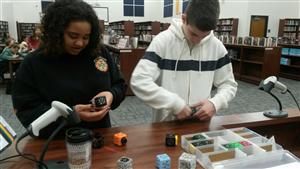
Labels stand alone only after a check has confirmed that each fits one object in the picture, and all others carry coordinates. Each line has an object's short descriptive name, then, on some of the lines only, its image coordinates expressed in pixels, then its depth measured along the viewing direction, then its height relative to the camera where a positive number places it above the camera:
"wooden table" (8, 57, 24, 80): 5.55 -0.60
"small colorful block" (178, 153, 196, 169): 0.98 -0.45
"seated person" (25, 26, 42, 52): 5.83 -0.21
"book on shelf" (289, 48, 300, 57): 7.48 -0.45
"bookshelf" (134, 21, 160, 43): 11.77 +0.24
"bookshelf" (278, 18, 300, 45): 10.04 +0.25
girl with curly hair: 1.19 -0.17
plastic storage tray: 1.01 -0.44
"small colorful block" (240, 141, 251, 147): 1.12 -0.44
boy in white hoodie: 1.41 -0.22
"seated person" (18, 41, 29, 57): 5.91 -0.37
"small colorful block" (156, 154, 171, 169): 0.99 -0.45
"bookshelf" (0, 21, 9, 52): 11.67 +0.15
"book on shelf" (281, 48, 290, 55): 7.76 -0.44
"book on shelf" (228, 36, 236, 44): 7.83 -0.16
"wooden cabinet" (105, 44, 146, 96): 5.29 -0.49
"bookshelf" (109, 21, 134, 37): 11.42 +0.20
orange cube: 1.20 -0.45
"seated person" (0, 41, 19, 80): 5.85 -0.49
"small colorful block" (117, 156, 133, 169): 0.96 -0.44
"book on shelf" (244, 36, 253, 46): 7.12 -0.16
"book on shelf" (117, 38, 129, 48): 5.42 -0.20
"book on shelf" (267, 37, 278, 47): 6.65 -0.19
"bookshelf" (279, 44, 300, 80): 7.51 -0.73
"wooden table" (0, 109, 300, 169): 1.08 -0.48
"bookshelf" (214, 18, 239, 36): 9.87 +0.26
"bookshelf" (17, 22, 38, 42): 12.65 +0.17
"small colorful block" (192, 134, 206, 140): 1.20 -0.44
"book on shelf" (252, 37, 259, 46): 6.91 -0.17
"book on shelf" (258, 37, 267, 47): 6.70 -0.17
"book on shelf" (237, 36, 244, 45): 7.51 -0.16
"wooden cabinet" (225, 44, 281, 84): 6.54 -0.66
